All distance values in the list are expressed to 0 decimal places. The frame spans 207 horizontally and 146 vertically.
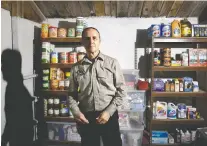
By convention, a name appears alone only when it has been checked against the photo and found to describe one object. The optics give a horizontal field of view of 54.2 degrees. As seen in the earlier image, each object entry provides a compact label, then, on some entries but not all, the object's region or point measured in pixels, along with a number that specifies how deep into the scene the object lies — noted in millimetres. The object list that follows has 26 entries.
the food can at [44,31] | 2719
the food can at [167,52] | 2615
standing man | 1636
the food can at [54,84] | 2768
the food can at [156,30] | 2582
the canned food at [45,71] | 2773
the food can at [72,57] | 2754
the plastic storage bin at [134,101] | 2756
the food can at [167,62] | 2623
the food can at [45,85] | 2780
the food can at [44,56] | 2715
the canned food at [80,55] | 2738
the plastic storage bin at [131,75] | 2867
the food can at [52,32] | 2725
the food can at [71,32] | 2732
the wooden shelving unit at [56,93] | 2725
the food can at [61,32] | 2730
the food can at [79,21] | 2711
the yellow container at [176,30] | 2568
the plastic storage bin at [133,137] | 2746
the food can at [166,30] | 2565
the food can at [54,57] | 2773
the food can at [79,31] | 2703
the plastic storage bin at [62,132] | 2857
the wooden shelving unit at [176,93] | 2572
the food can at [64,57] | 2770
